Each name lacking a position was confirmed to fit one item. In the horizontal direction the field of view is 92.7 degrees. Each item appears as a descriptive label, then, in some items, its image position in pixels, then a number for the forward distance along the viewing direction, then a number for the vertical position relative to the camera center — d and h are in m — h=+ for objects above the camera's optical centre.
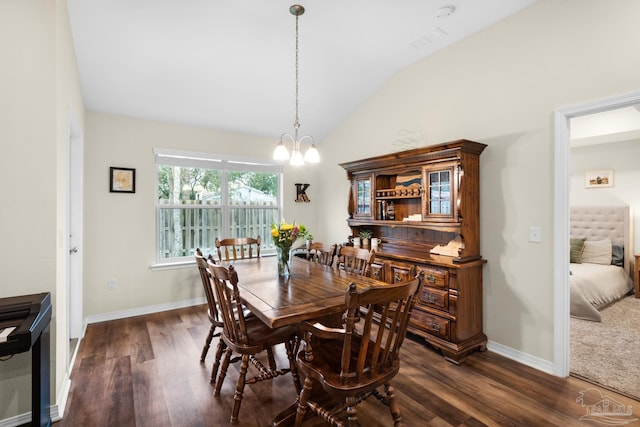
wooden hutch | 2.68 -0.37
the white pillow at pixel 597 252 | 4.55 -0.61
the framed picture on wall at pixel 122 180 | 3.58 +0.38
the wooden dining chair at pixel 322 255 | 2.95 -0.44
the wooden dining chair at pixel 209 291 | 2.13 -0.59
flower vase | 2.46 -0.41
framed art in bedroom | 4.78 +0.54
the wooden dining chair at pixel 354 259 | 2.55 -0.43
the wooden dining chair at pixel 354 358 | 1.40 -0.82
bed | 3.79 -0.68
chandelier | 2.42 +0.45
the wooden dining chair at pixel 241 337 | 1.82 -0.83
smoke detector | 2.60 +1.73
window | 4.04 +0.16
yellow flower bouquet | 2.37 -0.19
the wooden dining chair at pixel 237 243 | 3.46 -0.37
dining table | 1.67 -0.53
